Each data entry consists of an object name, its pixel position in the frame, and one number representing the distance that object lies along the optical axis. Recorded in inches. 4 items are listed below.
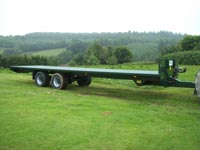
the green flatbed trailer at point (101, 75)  428.1
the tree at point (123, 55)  2906.0
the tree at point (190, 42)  2082.3
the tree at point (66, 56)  3464.6
